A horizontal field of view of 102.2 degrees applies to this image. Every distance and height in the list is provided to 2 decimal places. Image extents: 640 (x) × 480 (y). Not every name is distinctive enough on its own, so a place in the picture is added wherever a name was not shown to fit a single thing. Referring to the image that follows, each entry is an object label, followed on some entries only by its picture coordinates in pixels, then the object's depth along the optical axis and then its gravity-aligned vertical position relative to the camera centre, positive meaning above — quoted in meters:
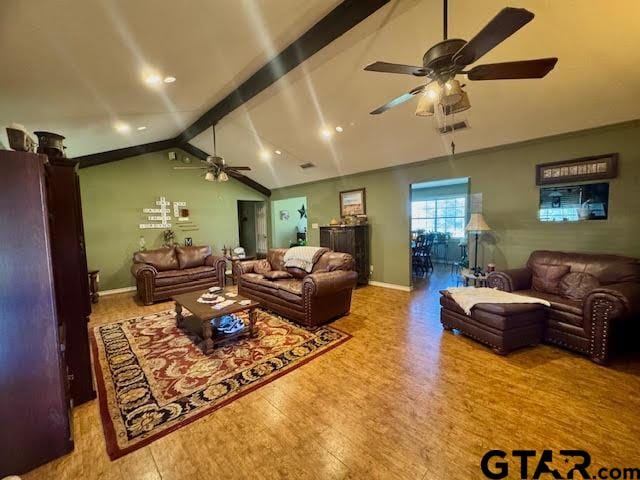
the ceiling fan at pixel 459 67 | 1.34 +0.95
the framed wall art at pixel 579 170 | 3.17 +0.63
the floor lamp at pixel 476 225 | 3.89 -0.08
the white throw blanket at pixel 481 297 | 2.75 -0.87
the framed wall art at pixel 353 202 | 5.86 +0.45
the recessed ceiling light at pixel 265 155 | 5.93 +1.60
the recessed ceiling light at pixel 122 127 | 4.08 +1.62
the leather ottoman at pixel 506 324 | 2.59 -1.10
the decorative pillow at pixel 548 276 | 3.16 -0.73
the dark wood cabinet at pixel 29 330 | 1.41 -0.59
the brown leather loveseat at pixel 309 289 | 3.33 -0.95
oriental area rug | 1.84 -1.38
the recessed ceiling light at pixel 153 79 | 2.85 +1.65
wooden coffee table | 2.75 -1.14
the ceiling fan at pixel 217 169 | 4.39 +0.98
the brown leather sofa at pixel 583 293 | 2.36 -0.81
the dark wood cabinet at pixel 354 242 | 5.46 -0.45
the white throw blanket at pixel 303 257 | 4.26 -0.59
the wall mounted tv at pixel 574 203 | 3.26 +0.20
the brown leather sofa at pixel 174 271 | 4.57 -0.91
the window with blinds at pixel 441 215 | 7.74 +0.16
